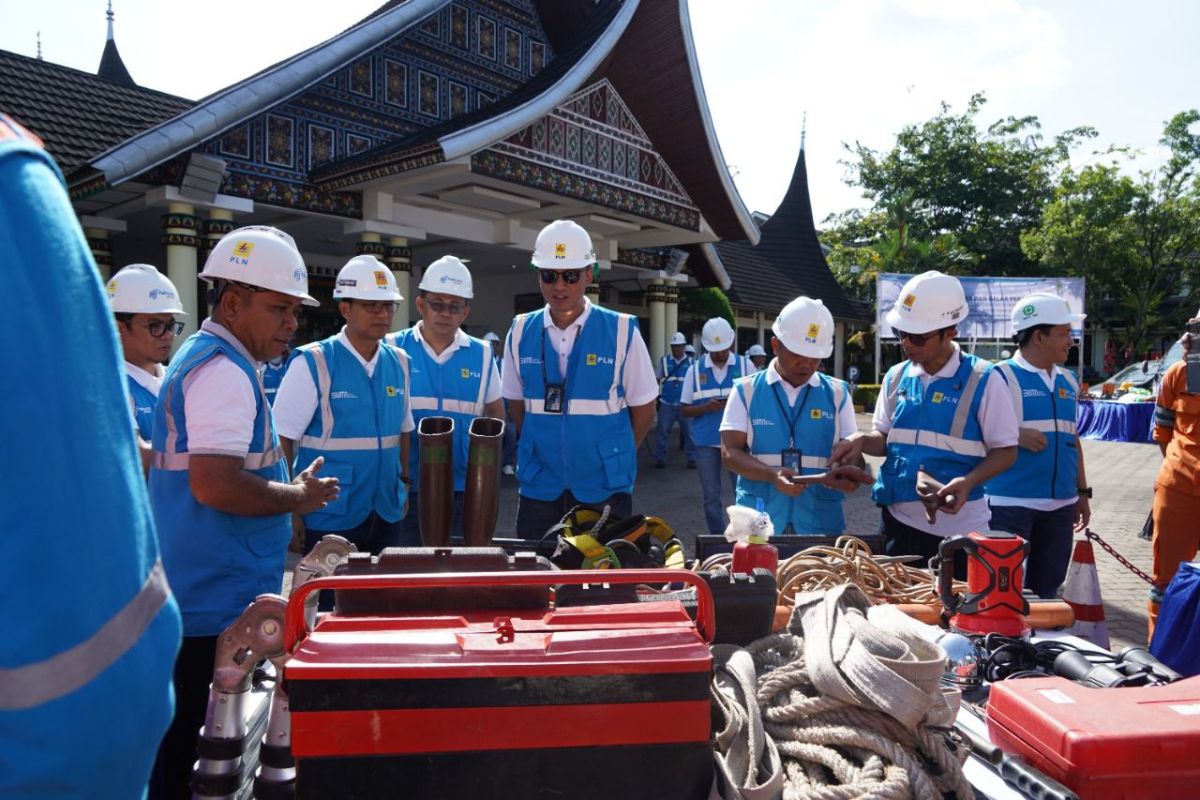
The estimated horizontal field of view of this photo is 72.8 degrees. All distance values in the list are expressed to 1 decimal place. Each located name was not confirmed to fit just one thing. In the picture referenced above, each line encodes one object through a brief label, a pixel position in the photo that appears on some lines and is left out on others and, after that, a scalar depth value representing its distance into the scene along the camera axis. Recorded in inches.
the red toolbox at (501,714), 46.9
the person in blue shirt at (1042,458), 165.3
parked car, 810.8
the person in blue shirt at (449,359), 175.8
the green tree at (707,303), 724.0
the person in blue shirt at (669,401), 494.6
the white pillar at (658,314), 623.2
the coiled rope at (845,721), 51.4
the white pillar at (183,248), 349.4
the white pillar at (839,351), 1093.1
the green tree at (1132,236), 1040.8
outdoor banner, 807.1
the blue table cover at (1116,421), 685.9
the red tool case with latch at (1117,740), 53.8
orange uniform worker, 176.9
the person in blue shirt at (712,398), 297.1
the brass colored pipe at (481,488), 108.0
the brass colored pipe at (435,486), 111.4
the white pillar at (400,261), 430.6
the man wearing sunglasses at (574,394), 146.6
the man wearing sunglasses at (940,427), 135.9
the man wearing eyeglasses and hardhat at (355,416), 136.6
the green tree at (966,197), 1245.7
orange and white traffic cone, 116.3
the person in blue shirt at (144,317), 146.1
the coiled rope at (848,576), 91.0
